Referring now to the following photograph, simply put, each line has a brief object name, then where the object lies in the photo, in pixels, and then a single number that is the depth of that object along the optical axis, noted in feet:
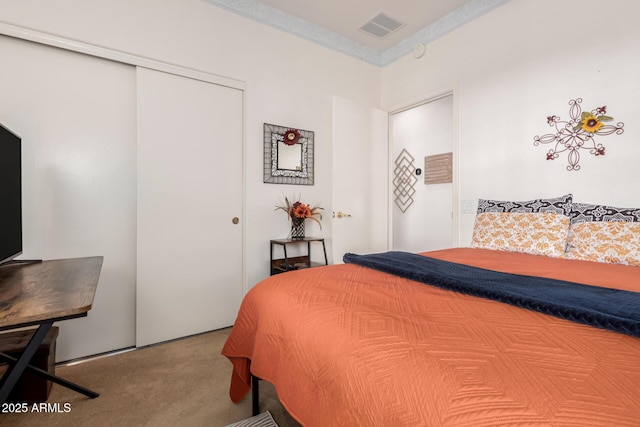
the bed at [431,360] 1.72
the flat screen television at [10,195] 4.54
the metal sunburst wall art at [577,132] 6.76
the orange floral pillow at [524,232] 6.31
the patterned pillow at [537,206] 6.82
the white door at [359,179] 10.53
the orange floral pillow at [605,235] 5.46
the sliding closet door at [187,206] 7.47
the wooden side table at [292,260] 9.06
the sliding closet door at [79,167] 6.33
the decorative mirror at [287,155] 9.36
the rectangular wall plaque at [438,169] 13.17
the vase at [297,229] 9.68
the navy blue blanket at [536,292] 2.66
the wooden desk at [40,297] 2.96
